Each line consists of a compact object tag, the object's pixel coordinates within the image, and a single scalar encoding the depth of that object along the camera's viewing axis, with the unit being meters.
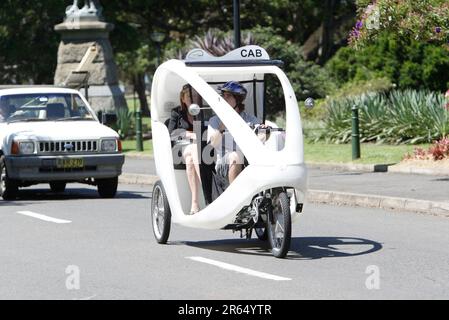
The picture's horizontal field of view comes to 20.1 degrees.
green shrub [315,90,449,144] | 26.12
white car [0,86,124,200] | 19.08
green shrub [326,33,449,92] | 37.06
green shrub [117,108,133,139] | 36.12
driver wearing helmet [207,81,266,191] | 12.13
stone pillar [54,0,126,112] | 37.84
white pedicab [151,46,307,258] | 11.67
